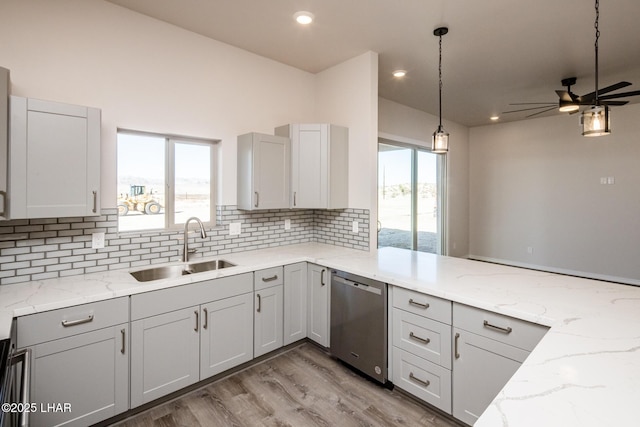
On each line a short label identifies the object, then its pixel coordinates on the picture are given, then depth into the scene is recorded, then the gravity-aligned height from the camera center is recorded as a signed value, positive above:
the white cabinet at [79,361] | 1.74 -0.85
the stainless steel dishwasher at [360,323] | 2.40 -0.86
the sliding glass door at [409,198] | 5.14 +0.30
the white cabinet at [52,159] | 1.87 +0.34
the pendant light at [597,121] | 1.91 +0.57
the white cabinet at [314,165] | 3.29 +0.52
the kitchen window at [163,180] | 2.66 +0.31
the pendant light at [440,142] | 2.59 +0.59
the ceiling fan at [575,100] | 3.19 +1.19
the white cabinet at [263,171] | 3.06 +0.43
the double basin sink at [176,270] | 2.58 -0.46
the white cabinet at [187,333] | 2.11 -0.86
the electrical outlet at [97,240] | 2.38 -0.19
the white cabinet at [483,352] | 1.72 -0.78
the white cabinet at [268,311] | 2.71 -0.83
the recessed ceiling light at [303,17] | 2.61 +1.64
